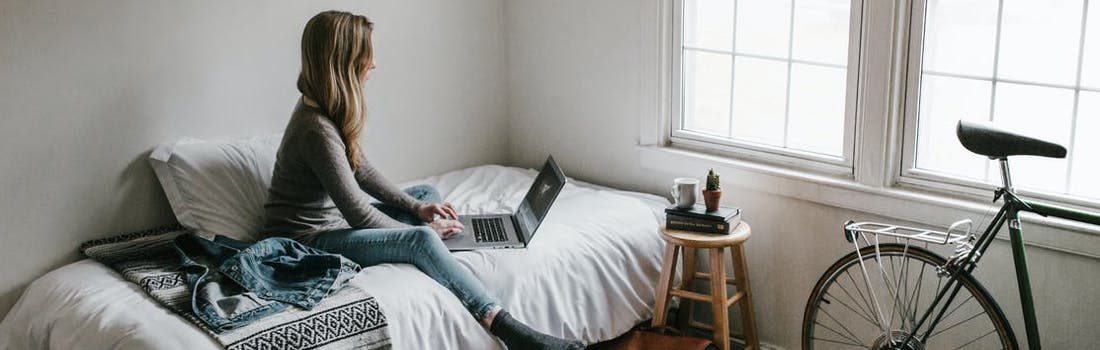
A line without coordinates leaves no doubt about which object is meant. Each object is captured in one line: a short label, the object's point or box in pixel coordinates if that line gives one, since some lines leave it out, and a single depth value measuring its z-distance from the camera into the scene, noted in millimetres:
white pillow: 3057
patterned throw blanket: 2420
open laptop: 3084
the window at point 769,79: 3189
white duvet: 2513
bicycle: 2596
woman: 2814
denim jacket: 2490
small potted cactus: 3123
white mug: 3158
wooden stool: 3084
